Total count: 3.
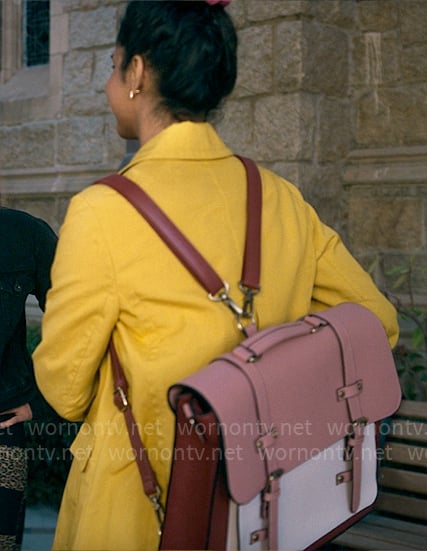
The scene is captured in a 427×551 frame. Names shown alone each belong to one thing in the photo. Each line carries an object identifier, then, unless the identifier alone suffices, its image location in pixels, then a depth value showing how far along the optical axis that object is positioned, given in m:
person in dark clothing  2.56
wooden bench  3.34
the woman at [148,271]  1.95
